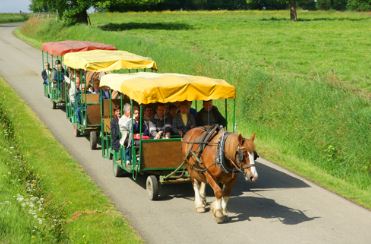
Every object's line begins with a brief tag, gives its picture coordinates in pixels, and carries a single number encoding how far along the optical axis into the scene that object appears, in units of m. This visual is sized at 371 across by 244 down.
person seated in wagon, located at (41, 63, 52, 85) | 24.38
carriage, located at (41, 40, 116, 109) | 21.80
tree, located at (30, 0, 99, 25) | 49.72
